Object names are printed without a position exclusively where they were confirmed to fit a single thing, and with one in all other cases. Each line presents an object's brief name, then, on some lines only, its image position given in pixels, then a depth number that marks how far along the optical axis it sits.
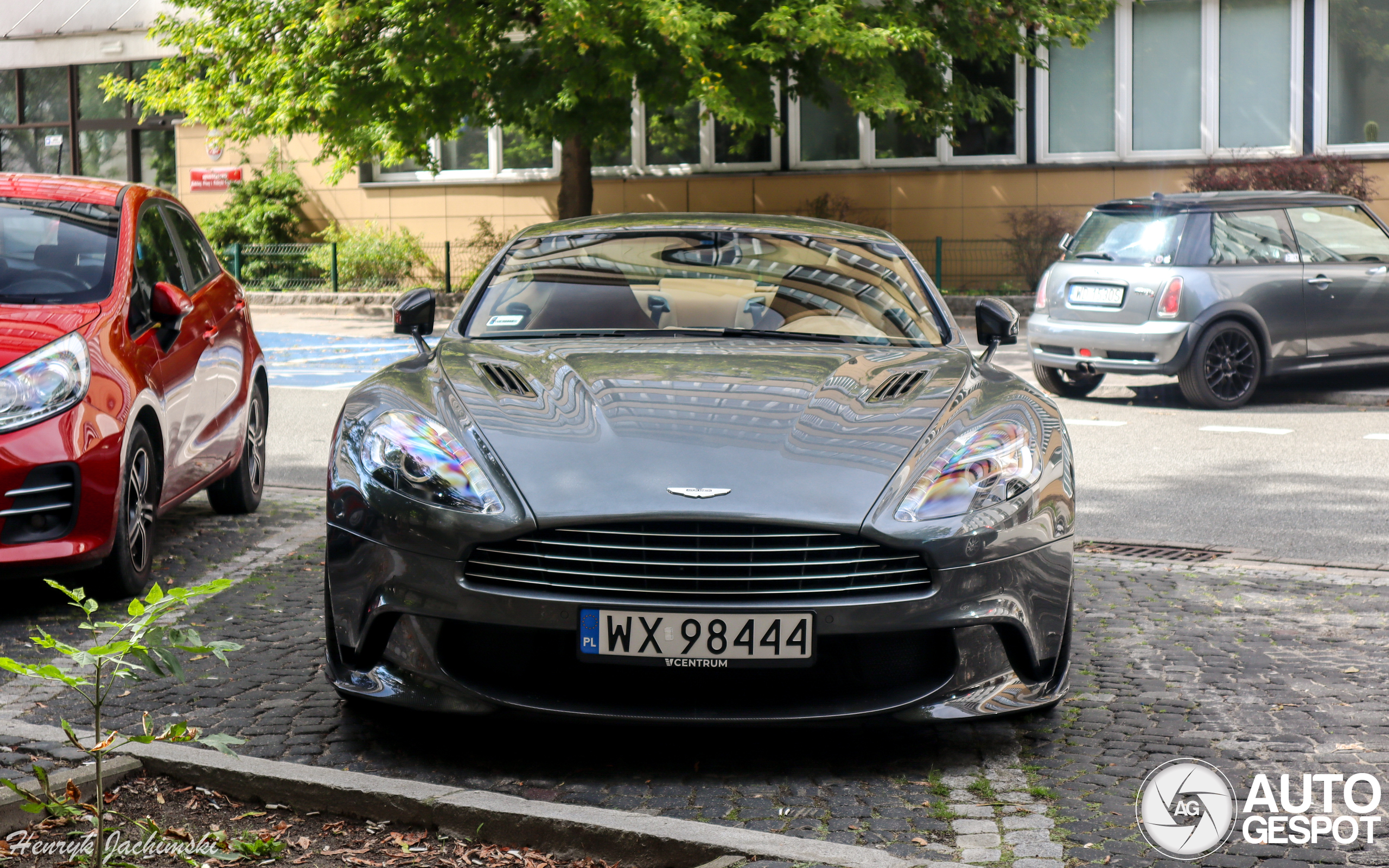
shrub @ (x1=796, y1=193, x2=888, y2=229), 22.89
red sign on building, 26.91
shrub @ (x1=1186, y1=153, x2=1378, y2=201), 20.05
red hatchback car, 5.23
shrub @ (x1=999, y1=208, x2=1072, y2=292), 21.45
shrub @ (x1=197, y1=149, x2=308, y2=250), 25.61
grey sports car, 3.62
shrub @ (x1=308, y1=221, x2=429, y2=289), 23.92
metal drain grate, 6.78
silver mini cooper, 12.14
